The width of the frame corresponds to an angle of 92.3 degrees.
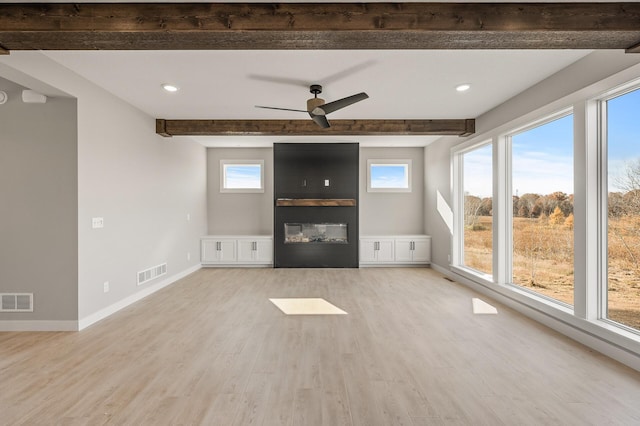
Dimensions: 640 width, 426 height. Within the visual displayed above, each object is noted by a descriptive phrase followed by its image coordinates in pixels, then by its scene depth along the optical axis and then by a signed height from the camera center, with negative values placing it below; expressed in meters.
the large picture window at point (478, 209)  4.74 +0.07
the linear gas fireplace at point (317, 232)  6.89 -0.42
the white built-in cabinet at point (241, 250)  6.78 -0.81
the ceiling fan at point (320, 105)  3.35 +1.21
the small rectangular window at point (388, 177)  7.19 +0.85
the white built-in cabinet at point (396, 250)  6.80 -0.82
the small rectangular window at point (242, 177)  7.22 +0.85
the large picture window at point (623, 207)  2.62 +0.05
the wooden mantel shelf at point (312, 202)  6.76 +0.25
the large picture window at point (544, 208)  3.31 +0.06
